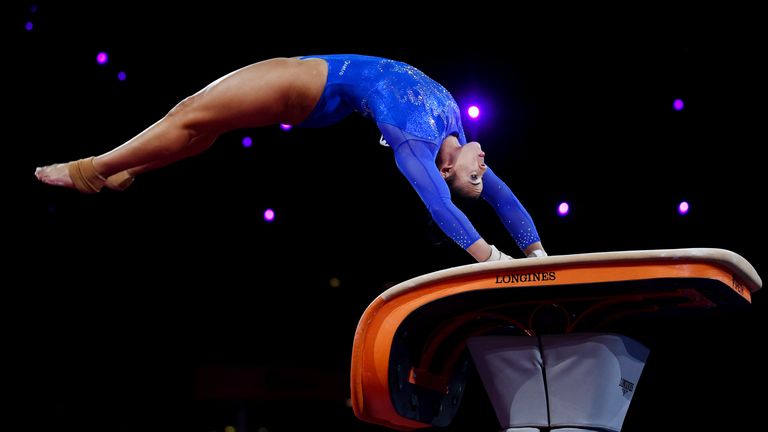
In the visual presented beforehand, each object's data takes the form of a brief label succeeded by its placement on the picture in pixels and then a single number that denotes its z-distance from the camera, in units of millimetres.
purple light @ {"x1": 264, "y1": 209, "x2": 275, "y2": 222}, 15265
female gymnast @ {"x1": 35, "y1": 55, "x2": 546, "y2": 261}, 13611
